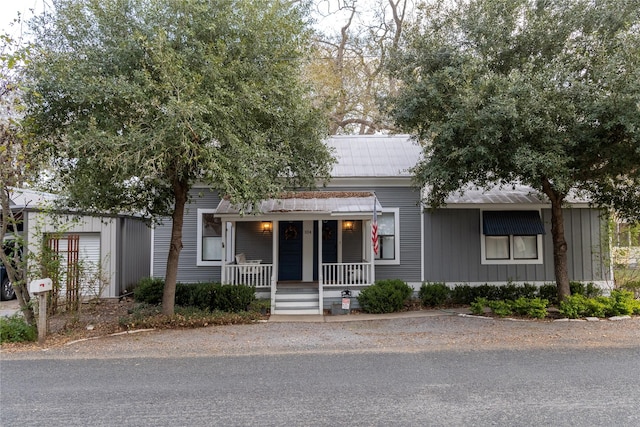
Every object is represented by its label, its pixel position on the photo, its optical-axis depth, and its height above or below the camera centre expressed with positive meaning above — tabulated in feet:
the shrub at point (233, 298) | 33.42 -4.67
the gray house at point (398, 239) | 37.93 -0.07
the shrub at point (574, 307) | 29.94 -4.97
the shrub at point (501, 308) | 31.07 -5.24
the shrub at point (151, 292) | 36.65 -4.56
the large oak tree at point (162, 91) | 22.11 +8.23
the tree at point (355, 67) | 65.72 +27.64
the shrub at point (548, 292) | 37.11 -4.81
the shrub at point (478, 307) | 32.35 -5.30
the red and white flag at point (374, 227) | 32.86 +0.88
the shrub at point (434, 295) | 36.27 -4.89
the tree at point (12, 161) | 24.35 +4.67
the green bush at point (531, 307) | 30.40 -5.12
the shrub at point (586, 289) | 36.70 -4.58
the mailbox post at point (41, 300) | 23.76 -3.45
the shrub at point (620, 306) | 30.37 -4.98
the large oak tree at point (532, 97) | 25.23 +8.87
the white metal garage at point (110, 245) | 35.45 -0.51
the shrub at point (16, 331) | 24.38 -5.31
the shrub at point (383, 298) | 34.06 -4.82
